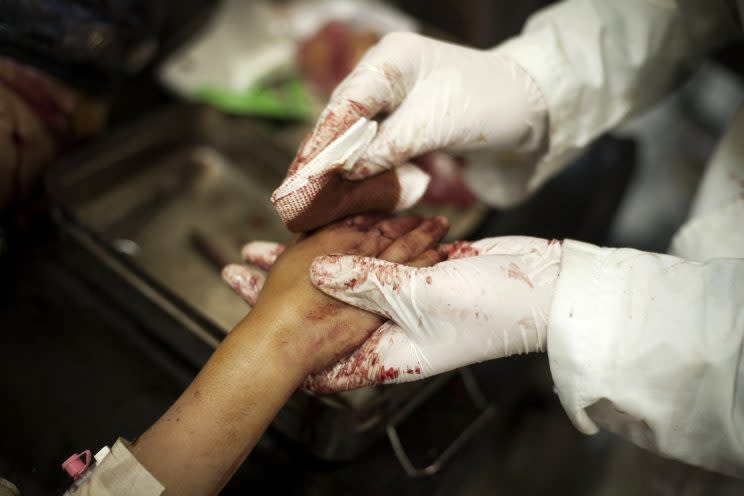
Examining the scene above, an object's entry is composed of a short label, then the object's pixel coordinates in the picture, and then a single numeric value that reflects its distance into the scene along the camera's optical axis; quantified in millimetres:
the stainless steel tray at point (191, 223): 811
